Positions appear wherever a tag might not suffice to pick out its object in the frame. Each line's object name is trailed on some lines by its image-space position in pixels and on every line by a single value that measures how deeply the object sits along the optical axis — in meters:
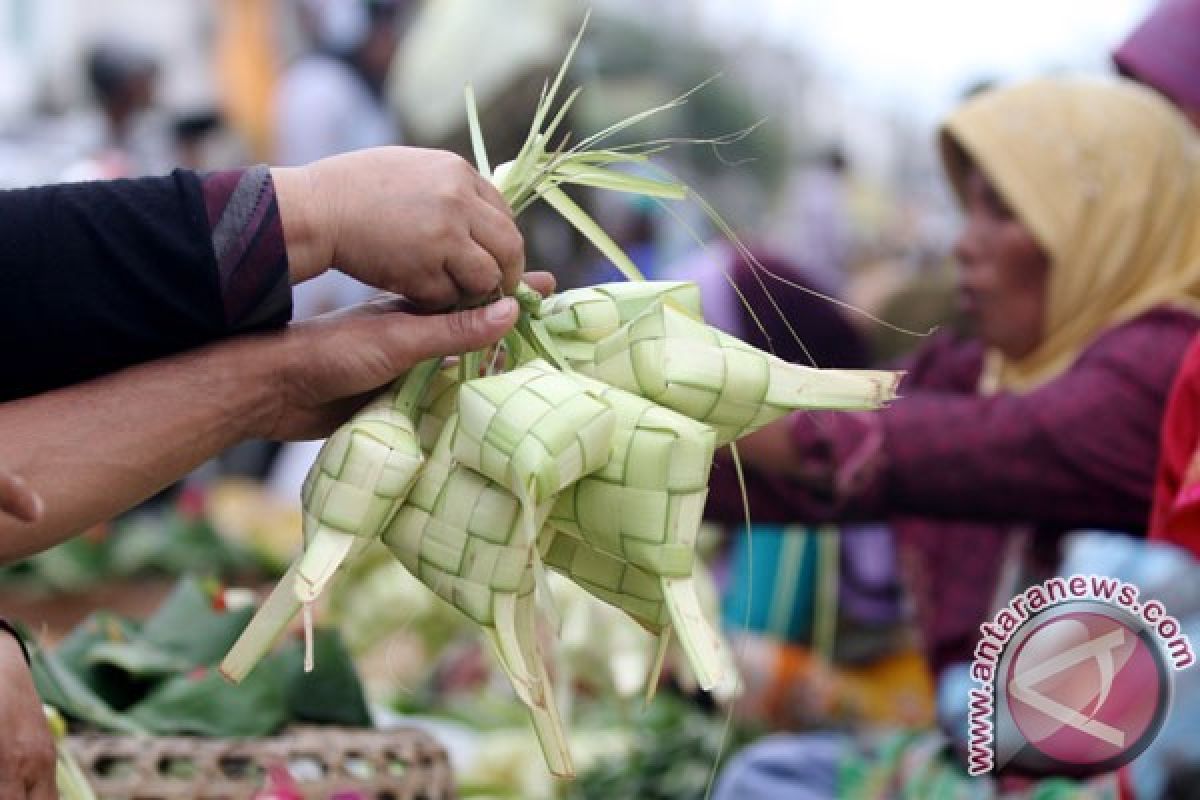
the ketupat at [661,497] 1.65
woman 2.37
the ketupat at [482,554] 1.67
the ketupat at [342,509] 1.66
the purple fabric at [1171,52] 2.32
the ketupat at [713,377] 1.70
